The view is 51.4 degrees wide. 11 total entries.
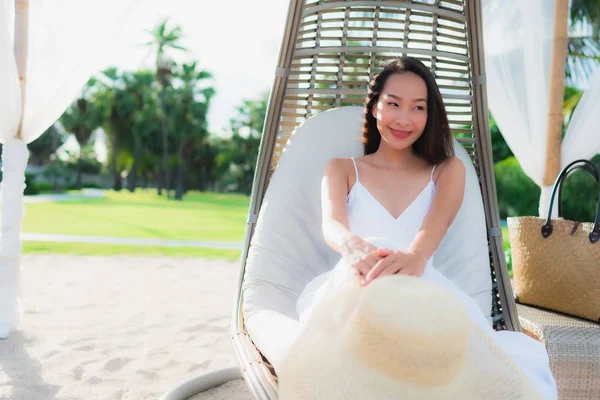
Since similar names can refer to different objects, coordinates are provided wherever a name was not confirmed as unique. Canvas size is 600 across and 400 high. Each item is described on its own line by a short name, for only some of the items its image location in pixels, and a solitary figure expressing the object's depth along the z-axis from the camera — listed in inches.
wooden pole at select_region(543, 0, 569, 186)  129.0
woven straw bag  81.7
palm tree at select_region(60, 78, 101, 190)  1214.9
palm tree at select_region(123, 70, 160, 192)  1196.5
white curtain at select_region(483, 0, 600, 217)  129.3
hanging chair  75.2
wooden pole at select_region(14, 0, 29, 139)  120.0
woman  66.3
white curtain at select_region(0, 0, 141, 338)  116.5
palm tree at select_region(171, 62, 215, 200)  1182.3
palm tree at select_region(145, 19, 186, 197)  1164.5
